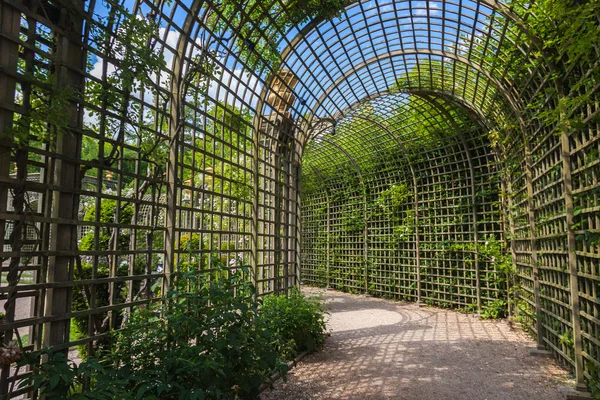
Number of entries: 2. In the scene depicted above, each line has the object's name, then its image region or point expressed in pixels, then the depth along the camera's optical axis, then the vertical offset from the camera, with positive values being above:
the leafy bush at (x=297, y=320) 4.84 -1.11
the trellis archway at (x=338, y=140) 2.33 +1.10
